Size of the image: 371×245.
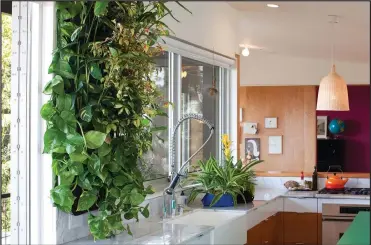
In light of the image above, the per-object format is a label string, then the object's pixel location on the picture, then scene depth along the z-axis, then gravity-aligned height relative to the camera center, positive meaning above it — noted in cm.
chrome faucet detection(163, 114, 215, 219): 407 -27
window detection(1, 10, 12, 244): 267 +4
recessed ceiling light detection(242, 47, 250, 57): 761 +105
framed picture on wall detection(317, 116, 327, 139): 1196 +15
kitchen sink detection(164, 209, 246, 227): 392 -56
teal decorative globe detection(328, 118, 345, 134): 1180 +17
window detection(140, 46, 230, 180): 438 +25
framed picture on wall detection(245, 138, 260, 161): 977 -17
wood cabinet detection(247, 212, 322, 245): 596 -92
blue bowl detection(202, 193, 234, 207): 450 -49
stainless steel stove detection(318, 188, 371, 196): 596 -56
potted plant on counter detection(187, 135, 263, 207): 454 -36
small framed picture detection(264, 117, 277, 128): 955 +20
